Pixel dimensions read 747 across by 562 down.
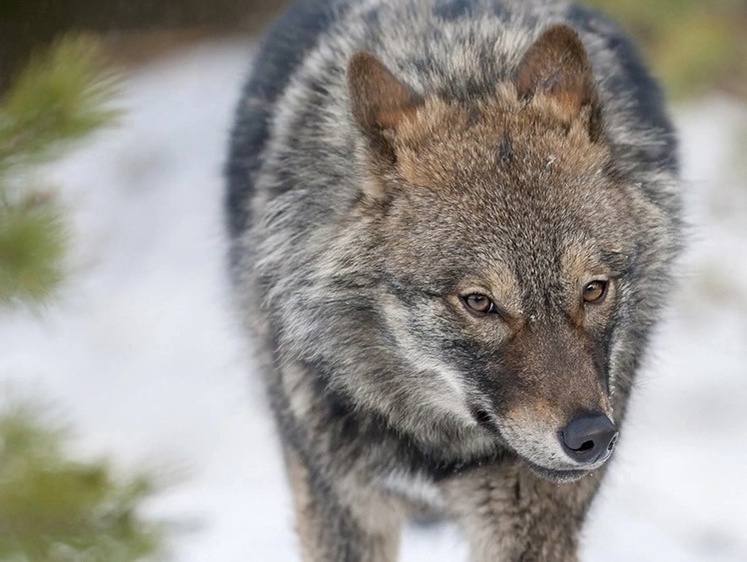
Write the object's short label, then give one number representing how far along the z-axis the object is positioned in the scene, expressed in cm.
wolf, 594
